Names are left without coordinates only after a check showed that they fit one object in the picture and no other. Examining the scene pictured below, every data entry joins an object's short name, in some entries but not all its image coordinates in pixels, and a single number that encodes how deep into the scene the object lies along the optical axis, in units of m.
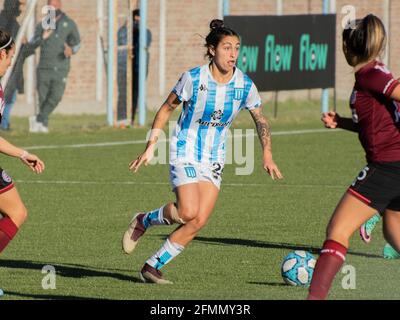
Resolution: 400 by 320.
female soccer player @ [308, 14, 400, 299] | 8.32
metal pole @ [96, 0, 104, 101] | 28.86
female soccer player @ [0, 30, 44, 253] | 9.48
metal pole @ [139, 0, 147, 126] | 25.17
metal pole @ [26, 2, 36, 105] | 27.42
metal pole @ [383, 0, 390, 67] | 32.31
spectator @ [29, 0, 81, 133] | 24.34
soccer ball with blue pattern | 9.95
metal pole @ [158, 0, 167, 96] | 31.02
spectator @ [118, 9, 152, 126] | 25.38
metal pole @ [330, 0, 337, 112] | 29.43
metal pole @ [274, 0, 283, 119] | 32.00
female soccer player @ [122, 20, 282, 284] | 10.08
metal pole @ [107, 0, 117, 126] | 24.88
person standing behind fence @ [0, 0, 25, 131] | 23.03
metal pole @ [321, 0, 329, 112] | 28.14
